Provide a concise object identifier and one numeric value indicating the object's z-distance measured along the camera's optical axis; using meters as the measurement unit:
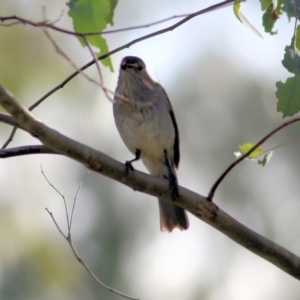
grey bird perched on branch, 10.24
